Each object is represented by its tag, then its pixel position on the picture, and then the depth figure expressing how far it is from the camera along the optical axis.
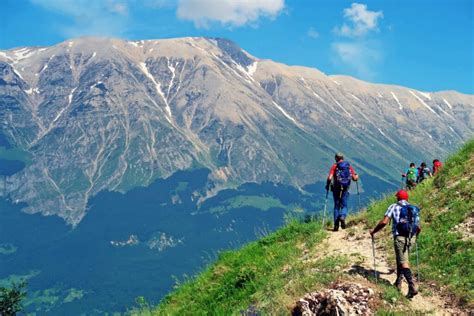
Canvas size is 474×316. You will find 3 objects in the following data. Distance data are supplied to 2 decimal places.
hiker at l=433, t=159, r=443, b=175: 31.27
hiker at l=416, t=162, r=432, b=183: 31.82
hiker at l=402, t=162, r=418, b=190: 31.16
